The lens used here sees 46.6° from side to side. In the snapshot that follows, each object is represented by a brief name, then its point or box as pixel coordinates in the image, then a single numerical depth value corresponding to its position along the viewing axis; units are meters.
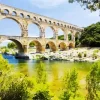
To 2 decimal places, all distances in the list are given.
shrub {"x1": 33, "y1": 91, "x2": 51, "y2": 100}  7.46
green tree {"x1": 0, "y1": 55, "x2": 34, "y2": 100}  7.40
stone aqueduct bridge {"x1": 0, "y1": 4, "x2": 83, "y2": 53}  30.33
